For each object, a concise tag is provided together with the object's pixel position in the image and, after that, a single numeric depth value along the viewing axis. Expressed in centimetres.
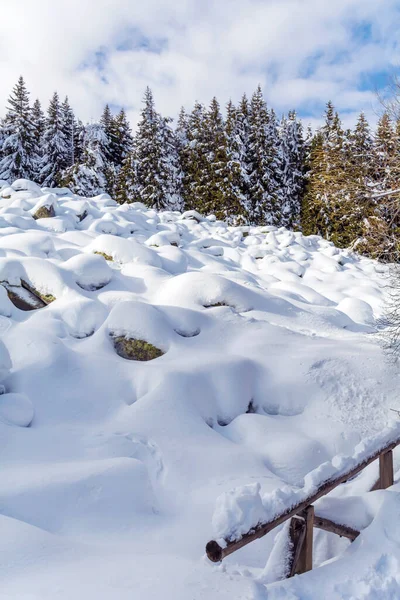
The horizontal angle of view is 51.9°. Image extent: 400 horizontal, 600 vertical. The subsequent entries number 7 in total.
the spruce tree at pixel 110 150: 2870
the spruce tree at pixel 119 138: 3316
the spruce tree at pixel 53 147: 3238
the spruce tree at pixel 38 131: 3262
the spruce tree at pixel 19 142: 3022
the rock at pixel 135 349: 635
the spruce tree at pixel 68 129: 3461
